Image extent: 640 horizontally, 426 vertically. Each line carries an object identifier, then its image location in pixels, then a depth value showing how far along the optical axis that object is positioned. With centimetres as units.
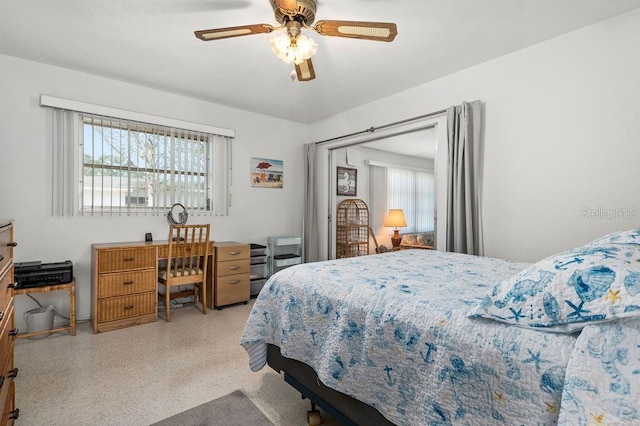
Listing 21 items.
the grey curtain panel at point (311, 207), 479
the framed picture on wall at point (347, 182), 583
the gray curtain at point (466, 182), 292
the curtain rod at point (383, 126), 331
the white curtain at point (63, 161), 312
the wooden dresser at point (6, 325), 128
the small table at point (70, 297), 270
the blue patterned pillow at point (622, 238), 133
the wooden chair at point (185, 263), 329
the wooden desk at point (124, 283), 296
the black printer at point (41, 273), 269
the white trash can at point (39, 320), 283
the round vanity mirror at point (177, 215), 365
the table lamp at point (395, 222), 657
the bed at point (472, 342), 81
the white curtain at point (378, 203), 648
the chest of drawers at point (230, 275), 369
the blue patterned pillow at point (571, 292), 86
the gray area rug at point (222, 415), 170
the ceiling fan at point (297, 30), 191
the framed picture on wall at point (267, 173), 451
